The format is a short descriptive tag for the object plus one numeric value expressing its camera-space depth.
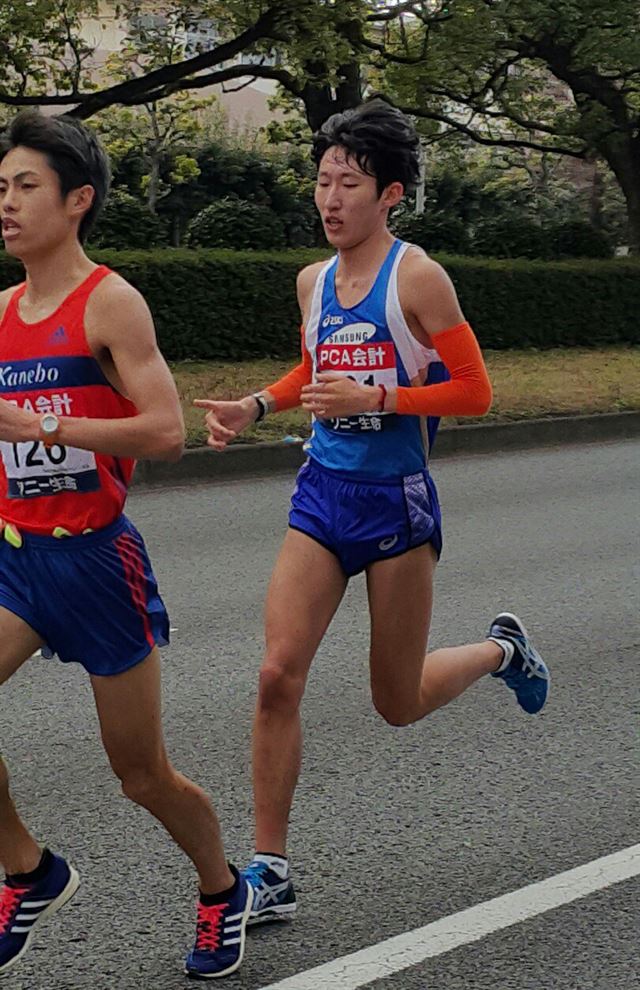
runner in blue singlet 4.00
